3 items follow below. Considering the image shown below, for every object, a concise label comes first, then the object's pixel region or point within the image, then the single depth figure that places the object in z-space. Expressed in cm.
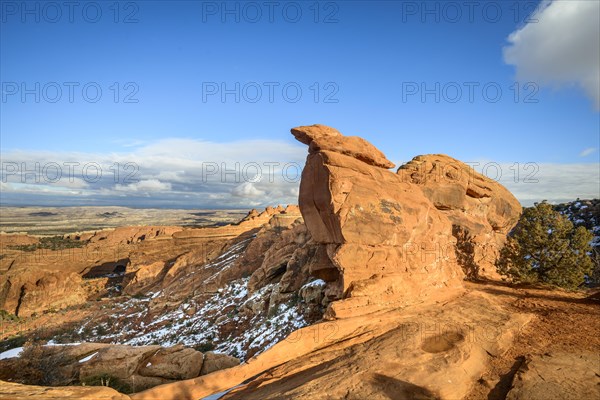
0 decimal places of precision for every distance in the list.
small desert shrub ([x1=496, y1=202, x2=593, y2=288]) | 1647
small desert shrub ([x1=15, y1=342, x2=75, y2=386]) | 1305
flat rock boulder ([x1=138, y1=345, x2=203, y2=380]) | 1345
